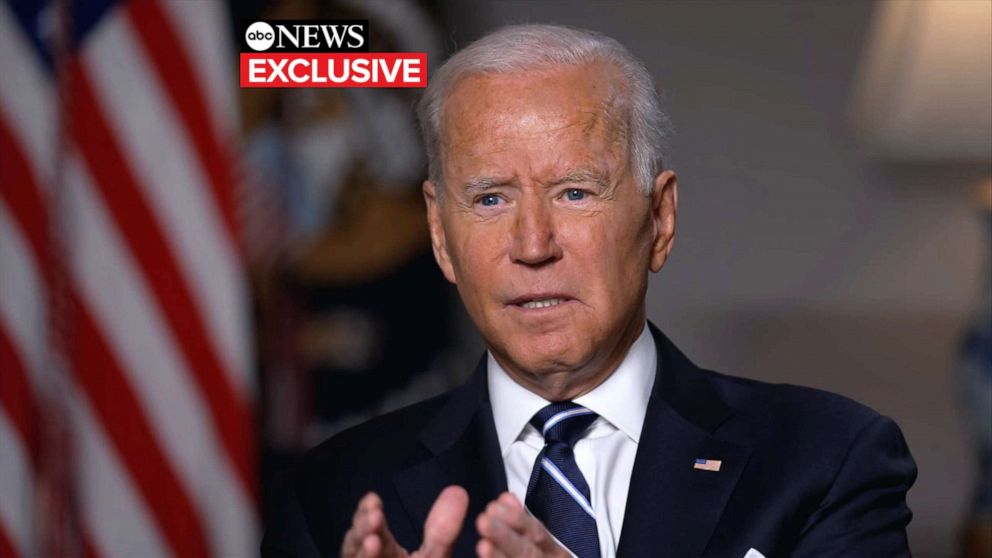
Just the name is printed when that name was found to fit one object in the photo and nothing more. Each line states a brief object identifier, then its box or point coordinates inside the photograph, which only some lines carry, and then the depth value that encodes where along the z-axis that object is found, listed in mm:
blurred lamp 5121
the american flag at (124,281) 5639
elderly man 5017
